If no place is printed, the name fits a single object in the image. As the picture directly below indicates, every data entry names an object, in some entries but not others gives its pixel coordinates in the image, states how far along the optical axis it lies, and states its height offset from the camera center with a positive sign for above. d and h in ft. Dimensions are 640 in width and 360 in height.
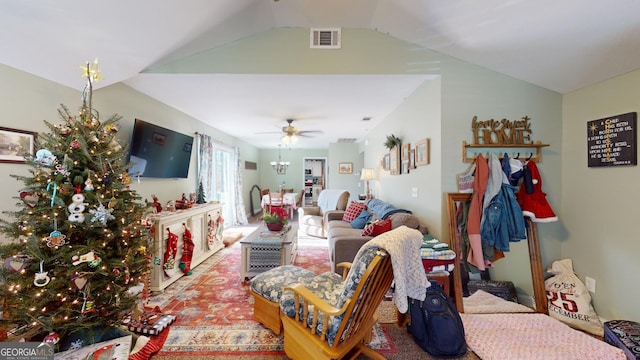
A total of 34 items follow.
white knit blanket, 4.33 -1.55
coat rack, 8.02 +1.23
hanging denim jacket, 7.34 -1.17
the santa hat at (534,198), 7.48 -0.46
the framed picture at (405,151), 10.86 +1.49
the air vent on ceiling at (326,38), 8.39 +5.13
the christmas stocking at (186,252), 10.05 -3.09
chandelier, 29.36 +1.78
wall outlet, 7.28 -3.10
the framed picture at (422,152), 8.97 +1.23
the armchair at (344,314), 4.37 -2.73
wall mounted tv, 9.33 +1.26
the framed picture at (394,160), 12.03 +1.18
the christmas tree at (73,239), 4.80 -1.32
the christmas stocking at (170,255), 9.05 -2.90
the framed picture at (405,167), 11.00 +0.76
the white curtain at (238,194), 20.76 -1.19
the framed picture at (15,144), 5.88 +0.89
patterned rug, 6.01 -4.22
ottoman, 6.39 -3.05
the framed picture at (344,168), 24.34 +1.45
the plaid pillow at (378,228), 9.30 -1.81
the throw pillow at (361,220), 12.49 -2.07
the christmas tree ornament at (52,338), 4.87 -3.32
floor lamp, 17.94 +0.55
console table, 8.76 -2.50
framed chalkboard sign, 6.36 +1.28
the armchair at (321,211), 16.56 -2.25
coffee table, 9.23 -2.90
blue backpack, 5.71 -3.57
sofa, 8.91 -2.17
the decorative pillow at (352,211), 13.98 -1.78
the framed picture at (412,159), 10.14 +1.05
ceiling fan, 14.56 +3.07
